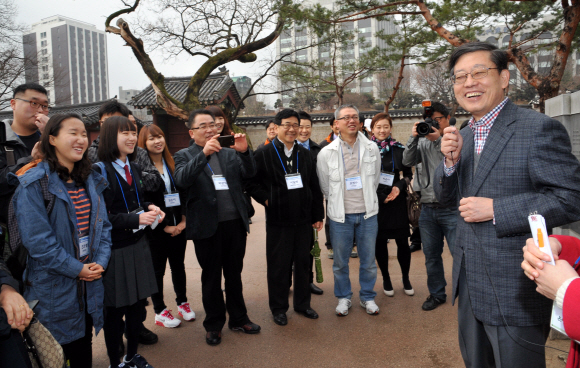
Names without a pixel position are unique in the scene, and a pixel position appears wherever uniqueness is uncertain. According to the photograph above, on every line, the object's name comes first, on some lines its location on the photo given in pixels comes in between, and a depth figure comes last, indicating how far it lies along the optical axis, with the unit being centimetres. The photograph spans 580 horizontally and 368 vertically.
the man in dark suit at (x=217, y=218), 320
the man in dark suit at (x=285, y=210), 353
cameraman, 365
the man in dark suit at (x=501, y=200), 156
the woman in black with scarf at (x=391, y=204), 397
